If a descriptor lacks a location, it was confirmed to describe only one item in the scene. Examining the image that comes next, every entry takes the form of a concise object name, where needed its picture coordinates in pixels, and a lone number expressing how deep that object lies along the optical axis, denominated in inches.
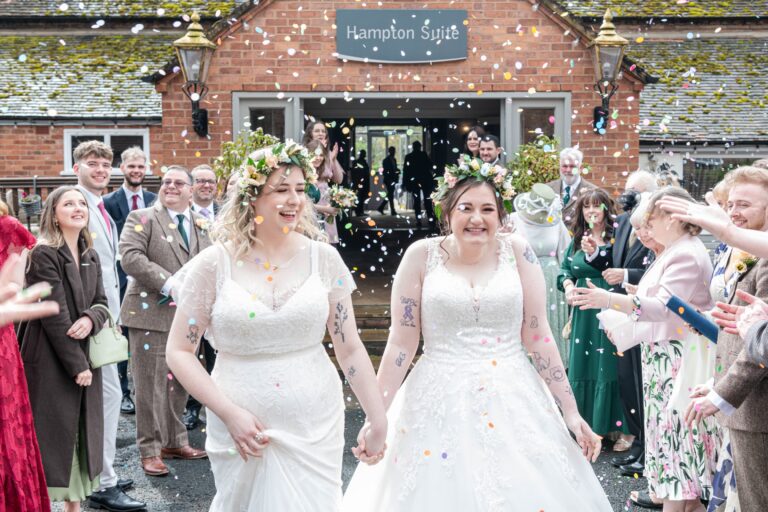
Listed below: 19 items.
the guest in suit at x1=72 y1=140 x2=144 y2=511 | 252.8
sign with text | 458.0
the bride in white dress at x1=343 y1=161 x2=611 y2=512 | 151.6
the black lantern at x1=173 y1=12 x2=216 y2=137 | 436.8
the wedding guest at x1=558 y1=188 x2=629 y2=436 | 267.3
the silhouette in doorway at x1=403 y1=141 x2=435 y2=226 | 746.2
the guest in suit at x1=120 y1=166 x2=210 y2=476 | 243.3
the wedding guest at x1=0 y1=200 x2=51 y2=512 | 174.1
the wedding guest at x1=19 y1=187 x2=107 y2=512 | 199.8
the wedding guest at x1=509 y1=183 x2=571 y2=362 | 308.2
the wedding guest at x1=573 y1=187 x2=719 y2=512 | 196.7
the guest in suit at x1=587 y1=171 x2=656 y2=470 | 243.8
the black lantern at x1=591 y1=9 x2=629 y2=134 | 448.1
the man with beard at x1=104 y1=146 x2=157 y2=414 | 303.9
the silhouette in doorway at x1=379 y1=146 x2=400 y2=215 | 827.4
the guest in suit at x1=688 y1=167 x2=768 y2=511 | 150.1
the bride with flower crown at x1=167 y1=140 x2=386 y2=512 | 136.4
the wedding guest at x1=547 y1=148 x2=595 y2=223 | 344.2
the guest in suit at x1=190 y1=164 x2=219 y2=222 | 291.1
